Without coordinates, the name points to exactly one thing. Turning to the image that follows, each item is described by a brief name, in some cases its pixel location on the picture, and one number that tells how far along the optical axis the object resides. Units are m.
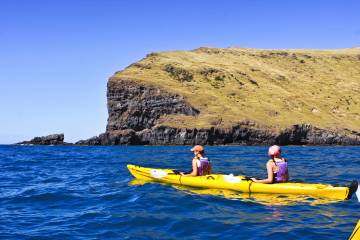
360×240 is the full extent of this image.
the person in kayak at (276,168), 14.41
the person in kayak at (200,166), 17.12
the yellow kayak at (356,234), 6.51
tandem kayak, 13.69
